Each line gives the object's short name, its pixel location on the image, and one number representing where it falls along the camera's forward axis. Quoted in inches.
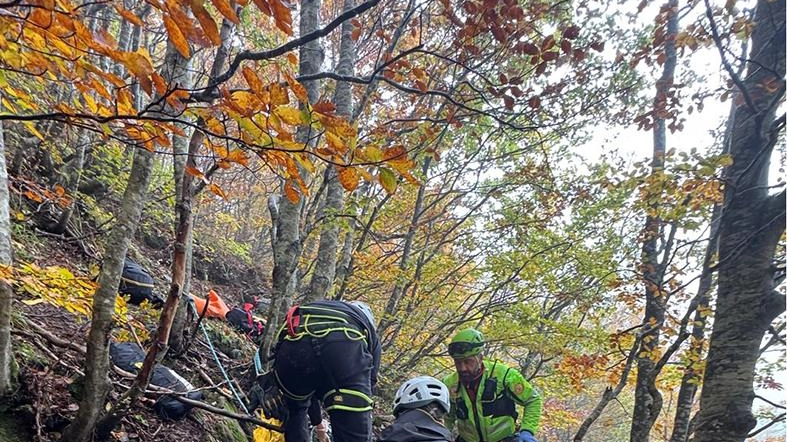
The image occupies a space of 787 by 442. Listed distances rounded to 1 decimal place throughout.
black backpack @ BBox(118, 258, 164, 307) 233.5
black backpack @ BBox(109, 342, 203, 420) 145.2
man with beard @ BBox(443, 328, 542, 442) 189.9
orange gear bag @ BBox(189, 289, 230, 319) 285.0
